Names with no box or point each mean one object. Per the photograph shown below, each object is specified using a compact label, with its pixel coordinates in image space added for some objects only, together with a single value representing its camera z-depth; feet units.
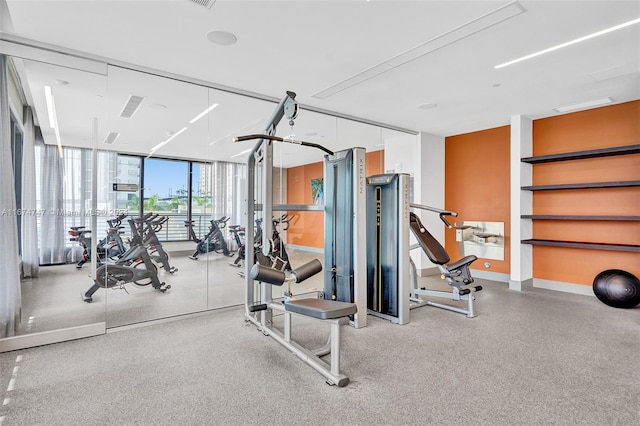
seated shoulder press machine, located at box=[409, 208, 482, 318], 12.55
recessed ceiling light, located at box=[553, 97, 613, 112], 14.61
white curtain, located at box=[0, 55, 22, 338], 9.29
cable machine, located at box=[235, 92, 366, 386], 7.45
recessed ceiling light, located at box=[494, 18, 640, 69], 8.92
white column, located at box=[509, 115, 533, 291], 16.88
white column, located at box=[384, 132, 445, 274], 20.12
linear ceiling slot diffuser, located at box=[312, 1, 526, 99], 8.32
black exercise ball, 13.26
